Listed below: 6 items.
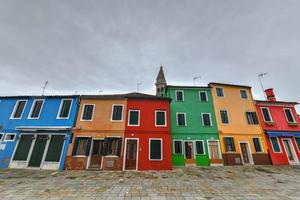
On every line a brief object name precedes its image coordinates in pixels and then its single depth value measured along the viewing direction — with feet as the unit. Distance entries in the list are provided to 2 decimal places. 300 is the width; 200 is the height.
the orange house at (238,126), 49.70
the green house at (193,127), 48.39
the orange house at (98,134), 41.14
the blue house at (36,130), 41.63
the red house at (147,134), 42.09
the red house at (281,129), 50.98
